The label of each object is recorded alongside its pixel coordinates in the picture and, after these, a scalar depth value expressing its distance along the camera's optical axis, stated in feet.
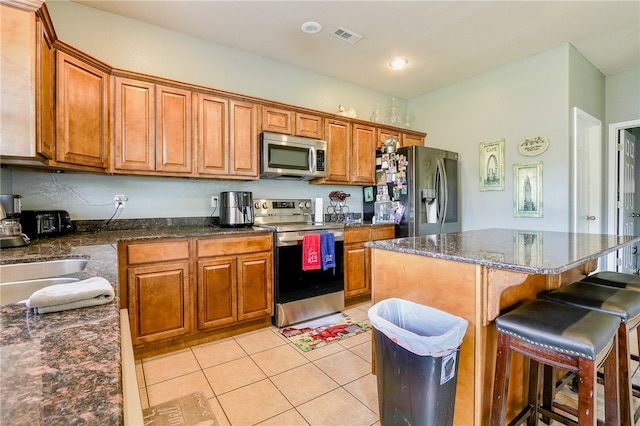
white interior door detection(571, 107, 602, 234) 10.68
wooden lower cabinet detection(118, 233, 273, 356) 7.50
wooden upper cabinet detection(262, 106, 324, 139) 10.41
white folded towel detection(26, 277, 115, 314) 2.80
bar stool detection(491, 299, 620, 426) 3.79
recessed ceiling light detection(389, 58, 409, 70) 11.65
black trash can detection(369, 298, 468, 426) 4.03
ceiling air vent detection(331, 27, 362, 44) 9.67
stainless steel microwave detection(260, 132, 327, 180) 10.23
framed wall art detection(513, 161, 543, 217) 11.19
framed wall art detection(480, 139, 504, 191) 12.26
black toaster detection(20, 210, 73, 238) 7.04
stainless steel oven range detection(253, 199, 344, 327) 9.46
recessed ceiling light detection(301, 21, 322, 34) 9.27
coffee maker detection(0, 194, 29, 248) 5.78
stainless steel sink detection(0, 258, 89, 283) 4.71
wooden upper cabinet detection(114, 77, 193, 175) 8.12
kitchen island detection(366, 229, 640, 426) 4.62
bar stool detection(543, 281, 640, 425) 4.72
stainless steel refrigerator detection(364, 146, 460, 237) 11.89
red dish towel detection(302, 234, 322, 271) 9.71
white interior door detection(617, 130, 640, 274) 13.00
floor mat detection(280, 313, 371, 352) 8.53
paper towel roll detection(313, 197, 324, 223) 12.00
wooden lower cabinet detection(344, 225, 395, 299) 11.20
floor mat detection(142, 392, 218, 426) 5.46
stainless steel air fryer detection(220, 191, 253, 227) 9.66
